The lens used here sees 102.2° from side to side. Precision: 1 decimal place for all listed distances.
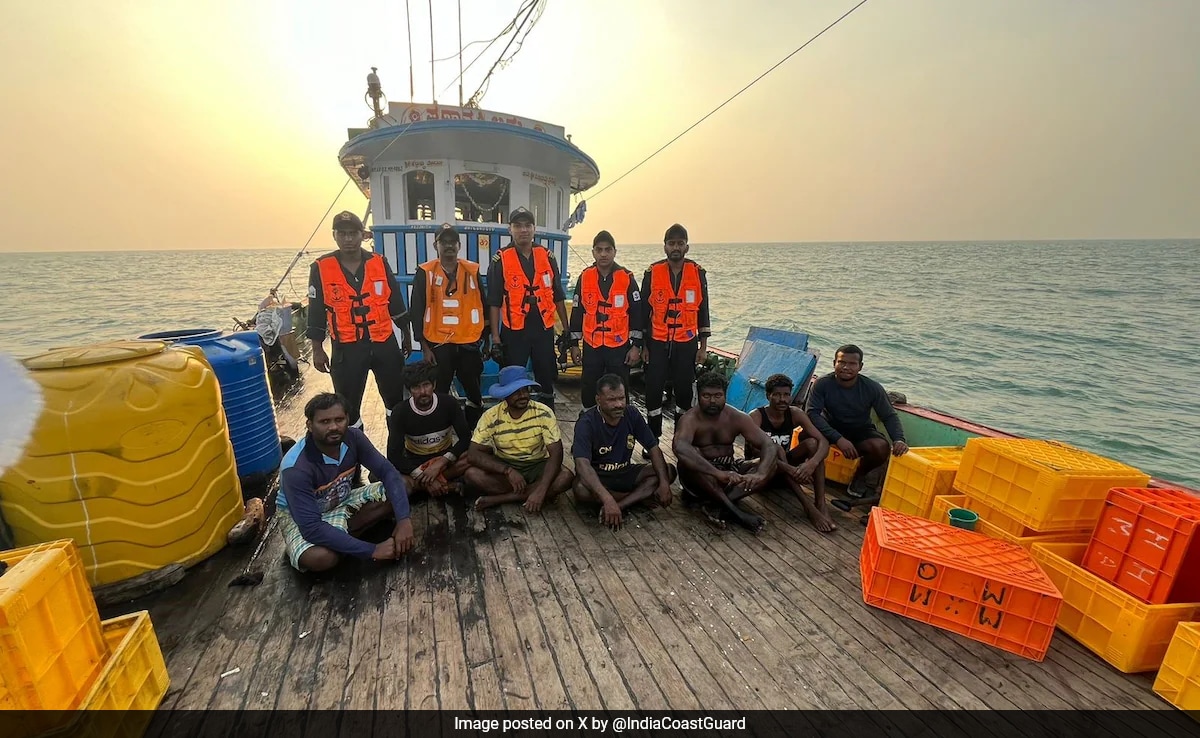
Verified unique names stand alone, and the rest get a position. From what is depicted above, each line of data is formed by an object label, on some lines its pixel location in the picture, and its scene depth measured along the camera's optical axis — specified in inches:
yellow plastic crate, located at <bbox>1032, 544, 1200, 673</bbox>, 95.7
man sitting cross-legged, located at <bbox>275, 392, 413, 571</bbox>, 118.2
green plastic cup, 127.8
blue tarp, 235.8
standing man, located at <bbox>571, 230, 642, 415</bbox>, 191.5
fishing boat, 89.1
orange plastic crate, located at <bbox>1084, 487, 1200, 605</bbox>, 95.7
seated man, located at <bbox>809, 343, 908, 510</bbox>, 173.8
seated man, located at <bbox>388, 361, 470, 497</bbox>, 157.1
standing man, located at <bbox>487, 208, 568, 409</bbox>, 198.5
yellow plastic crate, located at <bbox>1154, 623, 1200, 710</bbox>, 87.6
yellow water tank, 100.6
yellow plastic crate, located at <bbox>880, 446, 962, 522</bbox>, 142.9
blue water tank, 156.0
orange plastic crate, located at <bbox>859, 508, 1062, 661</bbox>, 100.6
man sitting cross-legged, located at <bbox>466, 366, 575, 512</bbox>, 158.6
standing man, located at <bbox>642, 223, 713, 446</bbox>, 193.6
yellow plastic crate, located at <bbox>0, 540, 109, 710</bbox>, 61.9
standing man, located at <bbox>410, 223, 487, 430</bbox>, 192.5
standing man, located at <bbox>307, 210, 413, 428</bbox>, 170.2
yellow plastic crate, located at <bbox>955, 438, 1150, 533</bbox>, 115.1
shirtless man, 152.2
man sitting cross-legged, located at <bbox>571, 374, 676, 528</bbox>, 147.9
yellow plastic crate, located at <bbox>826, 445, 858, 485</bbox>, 182.9
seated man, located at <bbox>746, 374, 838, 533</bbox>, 159.3
